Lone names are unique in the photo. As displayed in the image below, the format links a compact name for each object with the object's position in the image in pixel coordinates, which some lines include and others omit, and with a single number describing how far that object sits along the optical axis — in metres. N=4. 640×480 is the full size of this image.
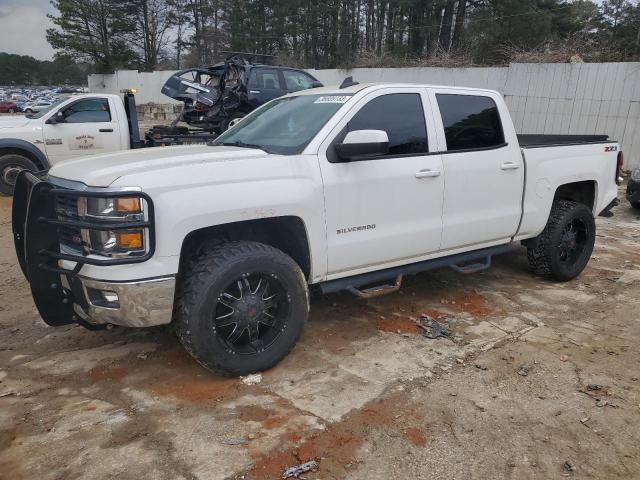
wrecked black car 11.30
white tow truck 9.38
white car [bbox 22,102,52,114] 34.09
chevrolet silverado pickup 3.02
